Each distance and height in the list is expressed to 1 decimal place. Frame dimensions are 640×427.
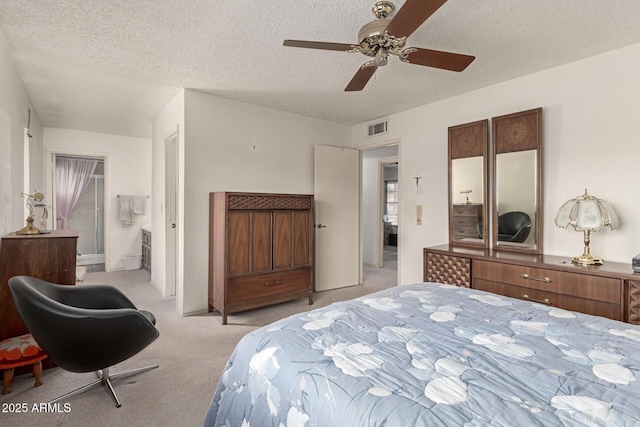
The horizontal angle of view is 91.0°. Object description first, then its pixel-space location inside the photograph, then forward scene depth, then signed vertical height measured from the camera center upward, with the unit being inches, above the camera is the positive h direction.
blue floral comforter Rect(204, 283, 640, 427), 32.5 -20.1
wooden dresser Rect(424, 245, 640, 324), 83.4 -20.9
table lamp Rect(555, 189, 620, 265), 95.7 -1.5
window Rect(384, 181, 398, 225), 364.2 +12.0
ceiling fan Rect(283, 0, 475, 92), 60.8 +39.5
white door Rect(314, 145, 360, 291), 177.8 -2.1
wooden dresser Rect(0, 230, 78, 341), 86.1 -14.3
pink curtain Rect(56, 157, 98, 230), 230.7 +22.7
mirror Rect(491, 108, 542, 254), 116.1 +11.8
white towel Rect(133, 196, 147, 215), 228.2 +5.4
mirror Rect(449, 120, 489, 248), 130.4 +12.4
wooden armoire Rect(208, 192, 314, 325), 130.5 -16.5
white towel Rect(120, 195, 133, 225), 225.1 +2.4
